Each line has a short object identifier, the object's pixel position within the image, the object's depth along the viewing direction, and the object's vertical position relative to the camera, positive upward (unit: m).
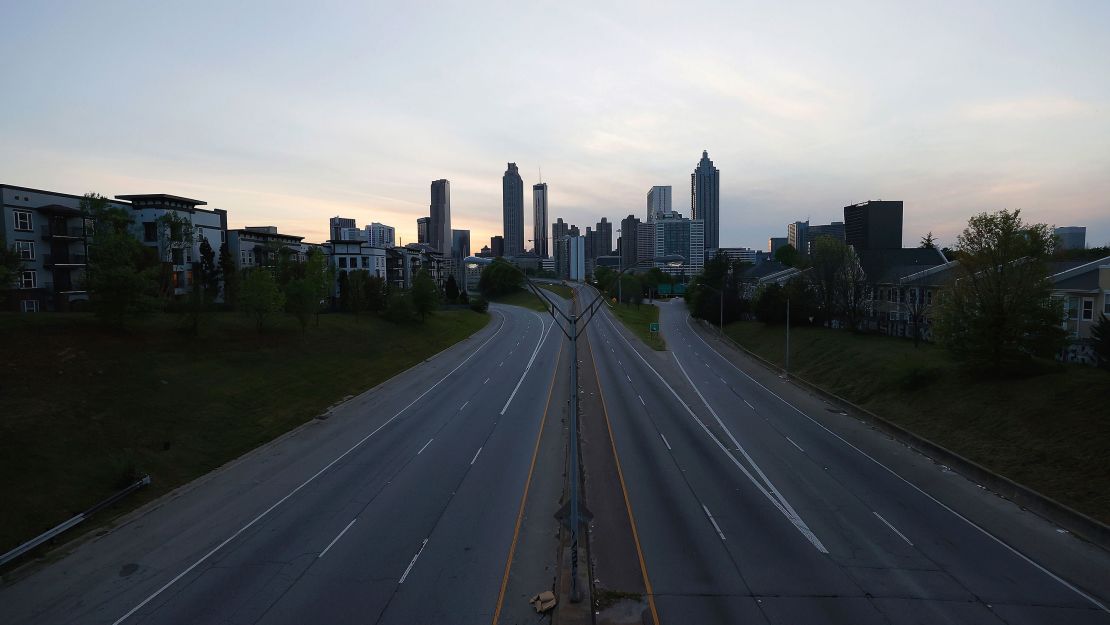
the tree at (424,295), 71.19 -1.71
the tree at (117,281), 37.53 +0.03
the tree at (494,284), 126.29 -0.74
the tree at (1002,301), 31.80 -1.20
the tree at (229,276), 58.11 +0.53
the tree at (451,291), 110.12 -1.91
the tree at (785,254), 161.38 +7.85
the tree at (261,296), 48.00 -1.23
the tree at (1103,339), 29.70 -3.04
